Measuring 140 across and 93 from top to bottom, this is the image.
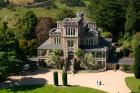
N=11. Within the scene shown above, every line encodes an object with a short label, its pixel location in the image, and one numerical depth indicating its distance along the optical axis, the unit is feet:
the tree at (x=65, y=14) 437.17
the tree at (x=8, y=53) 305.53
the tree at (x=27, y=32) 358.99
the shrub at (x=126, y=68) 326.55
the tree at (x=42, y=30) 376.48
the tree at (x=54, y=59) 337.93
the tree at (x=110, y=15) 389.60
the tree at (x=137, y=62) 309.63
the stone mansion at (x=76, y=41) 334.85
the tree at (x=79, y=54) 334.03
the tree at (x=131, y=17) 375.86
